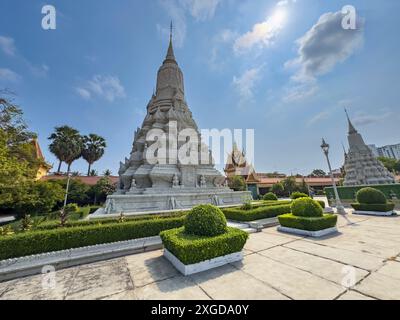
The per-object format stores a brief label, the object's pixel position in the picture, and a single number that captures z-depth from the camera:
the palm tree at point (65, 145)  30.80
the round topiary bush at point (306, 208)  9.12
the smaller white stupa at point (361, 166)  31.41
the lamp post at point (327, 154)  15.09
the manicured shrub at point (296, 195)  19.36
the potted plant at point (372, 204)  13.50
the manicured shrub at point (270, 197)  23.00
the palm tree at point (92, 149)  39.29
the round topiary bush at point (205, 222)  5.95
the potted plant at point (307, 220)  8.38
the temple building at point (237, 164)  49.02
